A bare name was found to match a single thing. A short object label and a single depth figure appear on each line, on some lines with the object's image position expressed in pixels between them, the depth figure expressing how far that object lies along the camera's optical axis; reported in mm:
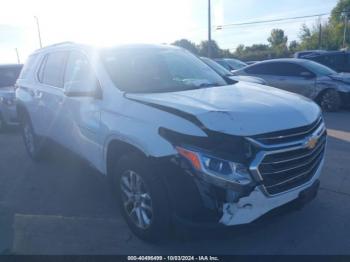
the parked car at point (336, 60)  12650
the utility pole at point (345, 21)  58288
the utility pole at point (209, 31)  24714
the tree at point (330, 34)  62716
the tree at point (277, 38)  79119
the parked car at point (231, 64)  18559
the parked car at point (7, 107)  8445
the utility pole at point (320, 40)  57262
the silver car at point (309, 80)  9586
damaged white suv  2754
